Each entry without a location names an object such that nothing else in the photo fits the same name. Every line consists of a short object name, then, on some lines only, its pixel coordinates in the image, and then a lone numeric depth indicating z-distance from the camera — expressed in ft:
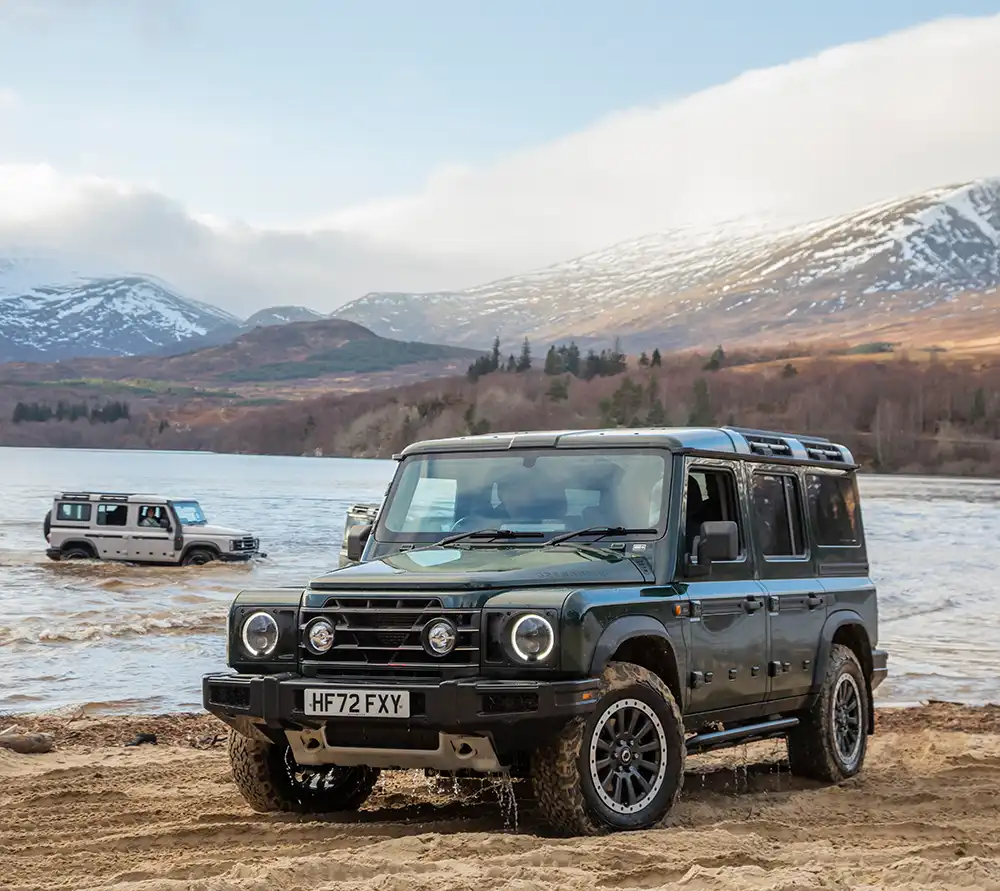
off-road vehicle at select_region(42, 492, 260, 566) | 128.98
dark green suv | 23.56
